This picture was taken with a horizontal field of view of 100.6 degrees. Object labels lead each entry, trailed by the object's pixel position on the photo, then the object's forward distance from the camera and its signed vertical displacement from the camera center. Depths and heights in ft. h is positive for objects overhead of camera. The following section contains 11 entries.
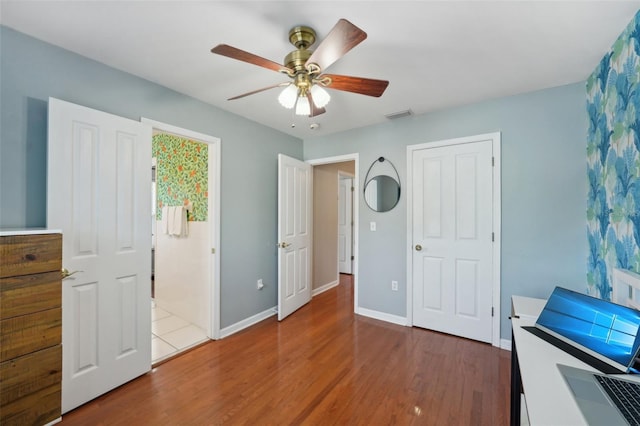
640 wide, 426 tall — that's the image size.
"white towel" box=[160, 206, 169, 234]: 11.22 -0.37
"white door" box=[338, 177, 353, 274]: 18.37 -0.79
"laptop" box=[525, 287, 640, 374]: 3.35 -1.66
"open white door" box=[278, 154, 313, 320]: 10.52 -0.87
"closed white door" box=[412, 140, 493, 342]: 8.63 -0.85
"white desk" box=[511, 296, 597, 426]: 2.58 -1.93
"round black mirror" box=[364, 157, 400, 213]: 10.34 +0.99
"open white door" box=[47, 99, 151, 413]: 5.60 -0.69
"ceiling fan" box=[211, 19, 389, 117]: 4.24 +2.68
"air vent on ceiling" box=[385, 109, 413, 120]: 9.37 +3.61
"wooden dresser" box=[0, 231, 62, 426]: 4.47 -2.07
